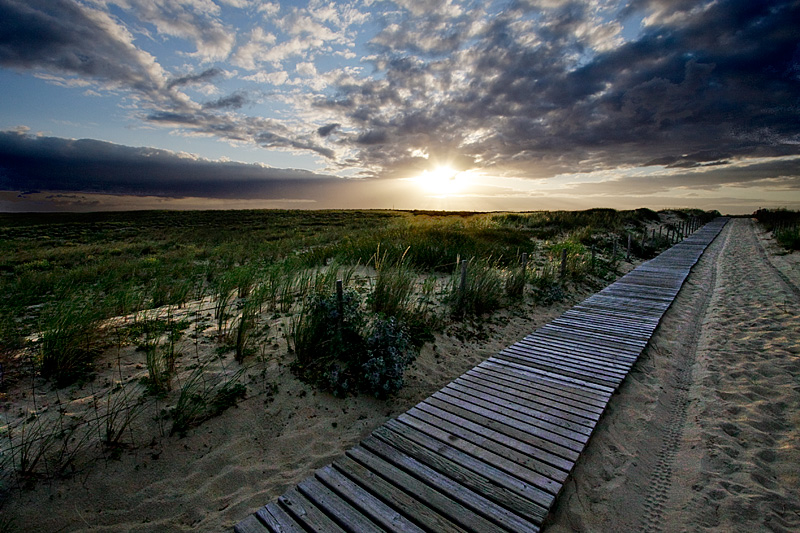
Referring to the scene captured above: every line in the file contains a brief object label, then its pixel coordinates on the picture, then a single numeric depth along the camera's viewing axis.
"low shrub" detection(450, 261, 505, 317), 7.17
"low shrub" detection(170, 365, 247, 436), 3.49
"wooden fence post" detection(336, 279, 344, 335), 4.93
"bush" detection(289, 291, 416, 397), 4.44
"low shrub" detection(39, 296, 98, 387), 3.92
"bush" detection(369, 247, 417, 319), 6.30
